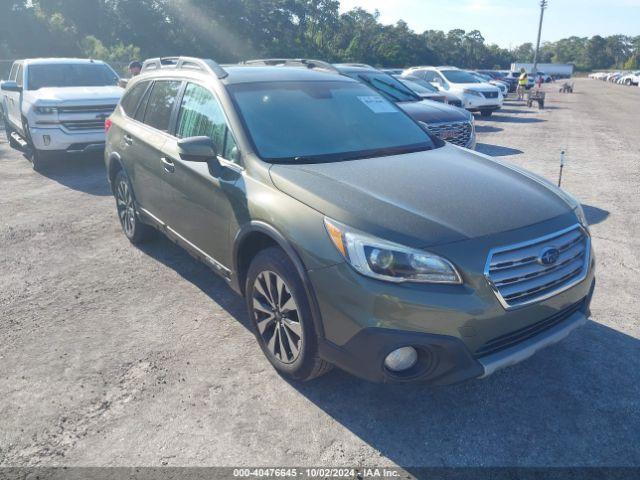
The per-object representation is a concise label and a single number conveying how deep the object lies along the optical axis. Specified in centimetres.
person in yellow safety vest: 2592
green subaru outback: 267
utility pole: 5442
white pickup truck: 912
